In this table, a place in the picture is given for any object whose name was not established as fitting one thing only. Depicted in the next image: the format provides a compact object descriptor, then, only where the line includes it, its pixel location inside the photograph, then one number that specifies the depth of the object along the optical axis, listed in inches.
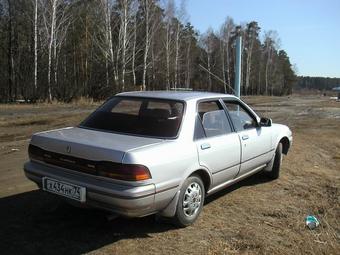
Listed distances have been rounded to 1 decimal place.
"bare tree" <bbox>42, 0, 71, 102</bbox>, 1330.0
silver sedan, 170.7
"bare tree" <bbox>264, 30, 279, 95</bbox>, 3622.0
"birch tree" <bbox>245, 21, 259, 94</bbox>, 3093.0
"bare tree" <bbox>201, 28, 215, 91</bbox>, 2891.2
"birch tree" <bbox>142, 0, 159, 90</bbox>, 1716.3
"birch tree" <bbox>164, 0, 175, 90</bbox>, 2059.7
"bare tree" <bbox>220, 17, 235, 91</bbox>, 2906.0
